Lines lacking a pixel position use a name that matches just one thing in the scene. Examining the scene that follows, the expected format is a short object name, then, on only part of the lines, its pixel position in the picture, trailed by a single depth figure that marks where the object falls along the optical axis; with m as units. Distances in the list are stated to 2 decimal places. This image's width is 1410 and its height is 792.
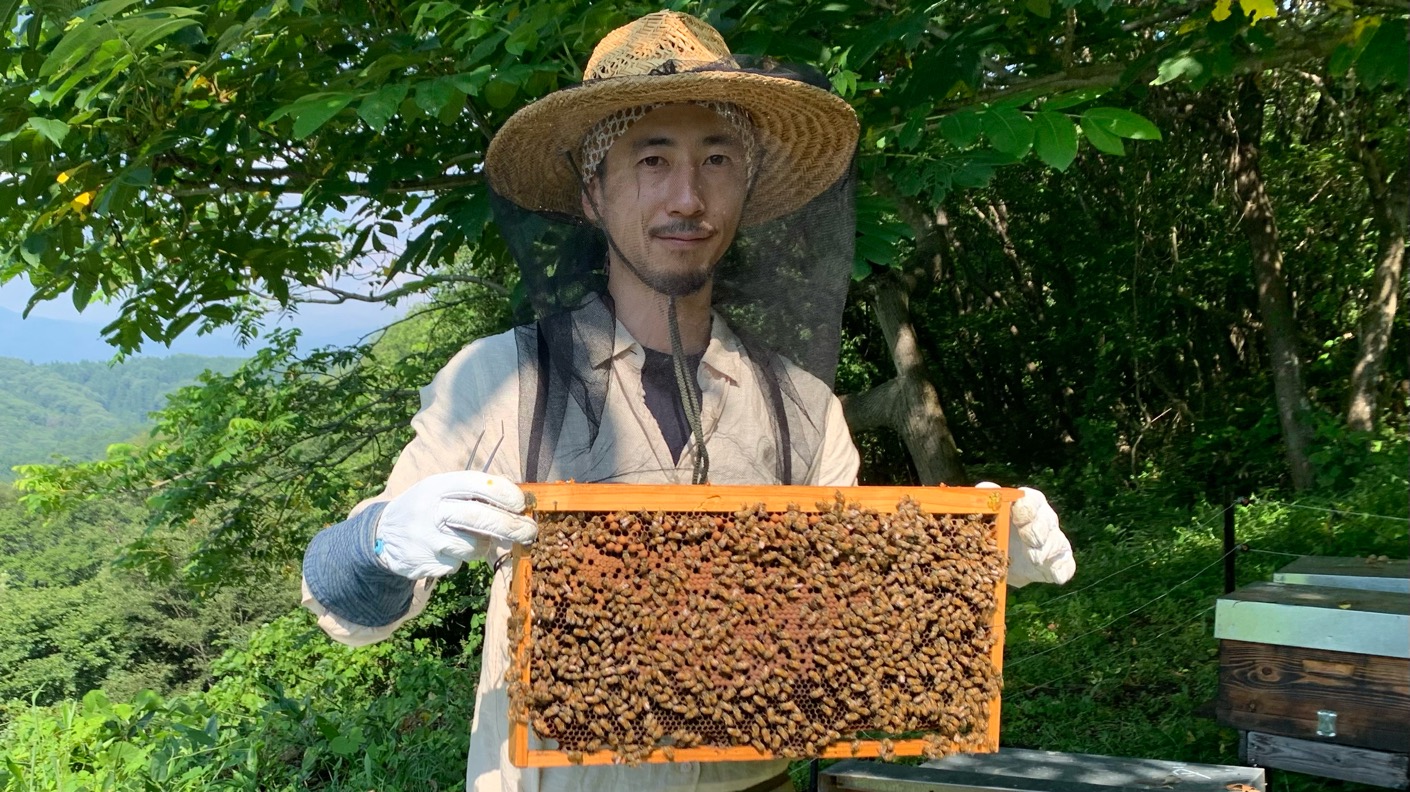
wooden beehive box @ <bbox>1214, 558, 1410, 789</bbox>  3.55
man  1.78
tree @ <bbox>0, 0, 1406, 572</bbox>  2.67
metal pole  5.30
